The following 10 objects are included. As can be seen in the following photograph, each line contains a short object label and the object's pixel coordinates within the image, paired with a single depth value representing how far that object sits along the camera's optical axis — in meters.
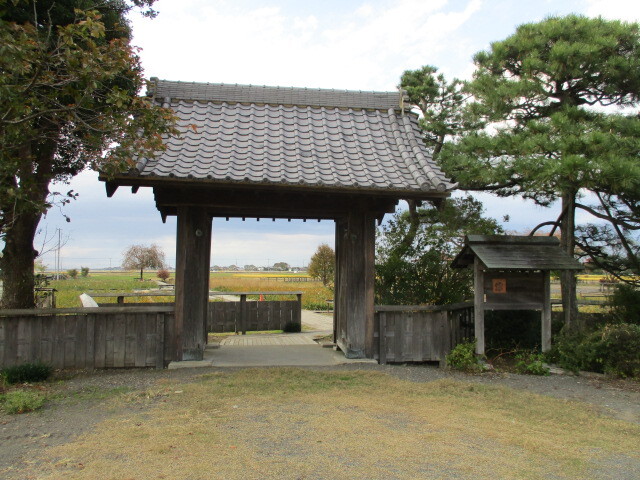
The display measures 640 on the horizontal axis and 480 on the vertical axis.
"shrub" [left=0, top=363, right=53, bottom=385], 6.31
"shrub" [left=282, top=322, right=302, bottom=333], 13.31
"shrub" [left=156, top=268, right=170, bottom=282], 56.28
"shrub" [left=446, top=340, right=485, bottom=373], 7.41
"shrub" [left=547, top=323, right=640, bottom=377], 7.05
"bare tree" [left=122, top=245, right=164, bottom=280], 72.50
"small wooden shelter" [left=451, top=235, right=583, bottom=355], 7.60
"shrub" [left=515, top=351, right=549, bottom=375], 7.35
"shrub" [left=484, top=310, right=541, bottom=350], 8.85
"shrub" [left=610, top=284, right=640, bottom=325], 9.38
